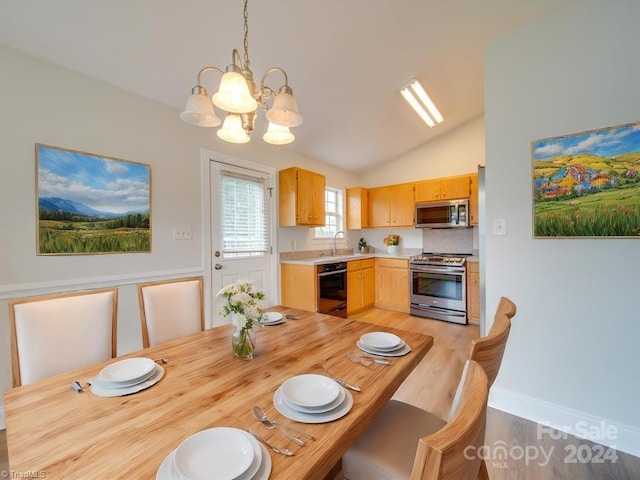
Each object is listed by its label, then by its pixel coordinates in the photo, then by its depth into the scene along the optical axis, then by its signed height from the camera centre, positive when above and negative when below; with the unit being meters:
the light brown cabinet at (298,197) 3.49 +0.60
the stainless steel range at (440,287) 3.69 -0.71
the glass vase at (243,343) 1.15 -0.45
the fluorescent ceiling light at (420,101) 2.84 +1.66
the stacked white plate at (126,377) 0.92 -0.50
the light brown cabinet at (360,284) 4.00 -0.72
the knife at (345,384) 0.91 -0.52
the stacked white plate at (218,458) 0.58 -0.51
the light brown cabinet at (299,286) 3.36 -0.61
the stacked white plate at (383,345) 1.19 -0.50
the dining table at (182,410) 0.62 -0.52
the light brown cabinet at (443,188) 3.93 +0.80
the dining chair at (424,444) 0.37 -0.78
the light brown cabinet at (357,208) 4.84 +0.60
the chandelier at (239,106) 1.11 +0.63
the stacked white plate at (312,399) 0.78 -0.51
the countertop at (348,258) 3.47 -0.27
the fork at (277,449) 0.64 -0.52
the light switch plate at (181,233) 2.57 +0.09
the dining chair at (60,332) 1.15 -0.42
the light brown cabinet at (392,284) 4.24 -0.74
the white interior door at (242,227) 2.91 +0.17
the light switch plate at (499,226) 2.02 +0.10
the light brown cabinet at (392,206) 4.46 +0.61
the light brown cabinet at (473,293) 3.62 -0.76
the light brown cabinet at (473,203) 3.82 +0.53
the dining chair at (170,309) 1.54 -0.41
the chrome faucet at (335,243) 4.60 -0.06
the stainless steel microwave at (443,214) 3.86 +0.39
